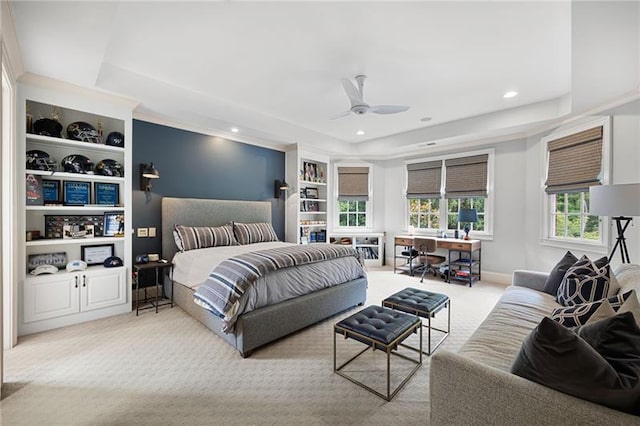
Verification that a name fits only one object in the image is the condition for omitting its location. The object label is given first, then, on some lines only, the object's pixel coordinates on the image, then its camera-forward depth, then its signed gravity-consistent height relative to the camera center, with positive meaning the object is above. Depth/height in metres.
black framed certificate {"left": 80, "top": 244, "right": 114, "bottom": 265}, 3.27 -0.52
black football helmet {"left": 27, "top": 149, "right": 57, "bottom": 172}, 2.89 +0.50
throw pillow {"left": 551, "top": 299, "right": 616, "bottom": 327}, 1.44 -0.57
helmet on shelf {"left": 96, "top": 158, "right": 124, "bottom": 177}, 3.31 +0.50
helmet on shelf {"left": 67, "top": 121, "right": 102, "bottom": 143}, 3.15 +0.88
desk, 4.80 -0.81
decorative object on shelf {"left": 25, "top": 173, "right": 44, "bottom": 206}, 2.84 +0.20
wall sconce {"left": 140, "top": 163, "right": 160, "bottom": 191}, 3.66 +0.46
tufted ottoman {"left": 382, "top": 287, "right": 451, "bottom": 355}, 2.48 -0.85
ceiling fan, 3.12 +1.26
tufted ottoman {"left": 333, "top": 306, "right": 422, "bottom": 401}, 1.93 -0.87
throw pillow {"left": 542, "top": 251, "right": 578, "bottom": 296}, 2.59 -0.59
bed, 2.47 -0.95
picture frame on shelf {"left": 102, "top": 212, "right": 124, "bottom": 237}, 3.37 -0.18
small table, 3.36 -0.77
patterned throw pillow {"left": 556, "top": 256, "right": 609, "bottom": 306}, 2.03 -0.55
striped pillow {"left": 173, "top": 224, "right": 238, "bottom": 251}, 3.81 -0.38
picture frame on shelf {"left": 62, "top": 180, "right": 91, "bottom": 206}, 3.14 +0.19
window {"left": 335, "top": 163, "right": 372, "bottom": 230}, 6.50 +0.61
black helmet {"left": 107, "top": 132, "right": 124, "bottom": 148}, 3.34 +0.84
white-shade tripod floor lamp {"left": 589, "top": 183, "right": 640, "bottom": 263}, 2.39 +0.10
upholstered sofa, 0.99 -0.75
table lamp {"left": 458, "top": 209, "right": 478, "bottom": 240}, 4.84 -0.09
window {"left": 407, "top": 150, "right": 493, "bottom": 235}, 5.11 +0.39
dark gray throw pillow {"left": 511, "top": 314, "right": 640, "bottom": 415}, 0.94 -0.55
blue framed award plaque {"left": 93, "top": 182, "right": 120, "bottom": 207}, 3.35 +0.20
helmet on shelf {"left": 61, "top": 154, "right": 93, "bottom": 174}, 3.10 +0.51
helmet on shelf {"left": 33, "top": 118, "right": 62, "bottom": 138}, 2.91 +0.86
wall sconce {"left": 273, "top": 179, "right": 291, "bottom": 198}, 5.45 +0.46
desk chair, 4.97 -0.87
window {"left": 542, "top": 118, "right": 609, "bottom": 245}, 3.54 +0.44
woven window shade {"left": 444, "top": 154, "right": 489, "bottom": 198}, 5.08 +0.64
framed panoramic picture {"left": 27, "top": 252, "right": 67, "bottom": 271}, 2.95 -0.55
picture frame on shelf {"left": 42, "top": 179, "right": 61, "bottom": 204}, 3.02 +0.20
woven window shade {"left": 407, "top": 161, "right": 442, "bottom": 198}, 5.64 +0.65
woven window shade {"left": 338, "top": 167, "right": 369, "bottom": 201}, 6.50 +0.62
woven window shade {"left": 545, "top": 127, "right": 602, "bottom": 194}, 3.56 +0.68
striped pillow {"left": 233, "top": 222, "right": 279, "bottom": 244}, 4.44 -0.37
